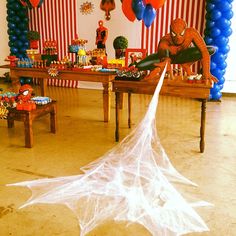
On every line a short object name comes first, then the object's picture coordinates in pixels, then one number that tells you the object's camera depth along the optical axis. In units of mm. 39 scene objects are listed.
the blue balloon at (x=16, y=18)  6741
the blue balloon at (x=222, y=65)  5309
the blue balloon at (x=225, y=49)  5236
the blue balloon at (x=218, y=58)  5254
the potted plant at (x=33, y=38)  5168
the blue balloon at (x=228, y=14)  5082
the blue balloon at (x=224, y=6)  5012
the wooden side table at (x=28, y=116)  3498
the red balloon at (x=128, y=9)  4973
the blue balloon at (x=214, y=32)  5105
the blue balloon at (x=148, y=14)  4801
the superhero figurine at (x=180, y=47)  3184
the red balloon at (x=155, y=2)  4637
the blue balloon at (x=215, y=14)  5047
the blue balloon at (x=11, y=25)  6793
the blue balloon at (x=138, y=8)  4727
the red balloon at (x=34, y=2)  5520
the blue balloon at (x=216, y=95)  5539
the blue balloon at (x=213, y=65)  5281
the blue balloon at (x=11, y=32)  6843
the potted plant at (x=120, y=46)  4797
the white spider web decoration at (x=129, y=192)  2191
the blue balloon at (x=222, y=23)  5090
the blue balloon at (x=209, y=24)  5129
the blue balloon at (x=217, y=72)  5354
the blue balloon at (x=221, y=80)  5488
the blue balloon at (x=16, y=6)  6609
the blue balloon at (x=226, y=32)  5156
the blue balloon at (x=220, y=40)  5176
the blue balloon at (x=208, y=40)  5212
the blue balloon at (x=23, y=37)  6855
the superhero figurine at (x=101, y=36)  5672
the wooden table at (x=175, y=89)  3219
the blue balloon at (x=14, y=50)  6866
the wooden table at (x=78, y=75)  4211
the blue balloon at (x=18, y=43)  6855
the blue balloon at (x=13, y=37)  6859
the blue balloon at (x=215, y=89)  5493
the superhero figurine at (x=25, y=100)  3521
